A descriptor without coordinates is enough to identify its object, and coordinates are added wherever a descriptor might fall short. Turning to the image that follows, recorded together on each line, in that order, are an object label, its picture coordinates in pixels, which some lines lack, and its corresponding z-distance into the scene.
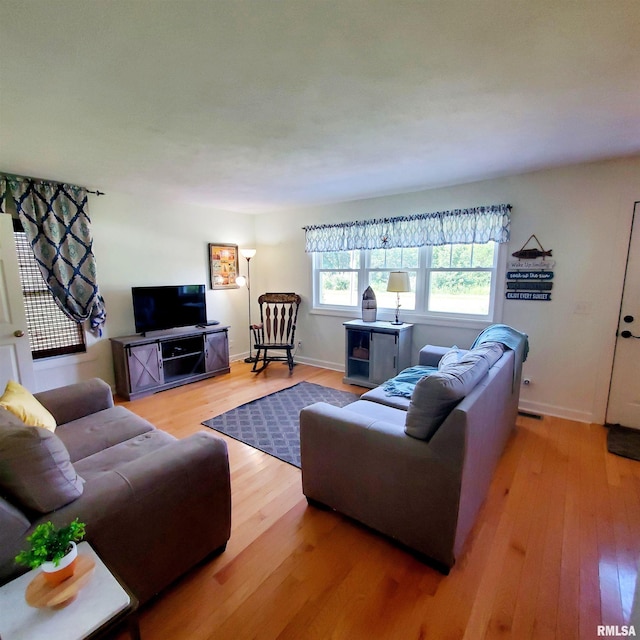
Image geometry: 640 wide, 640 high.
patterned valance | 3.29
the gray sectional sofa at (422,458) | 1.51
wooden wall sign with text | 3.13
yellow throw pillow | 1.57
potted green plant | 0.93
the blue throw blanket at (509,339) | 2.38
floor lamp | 4.85
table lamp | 3.71
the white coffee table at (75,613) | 0.89
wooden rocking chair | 4.77
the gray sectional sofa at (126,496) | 1.12
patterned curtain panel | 3.10
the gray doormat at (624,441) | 2.54
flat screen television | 3.82
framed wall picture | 4.76
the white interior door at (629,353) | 2.77
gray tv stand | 3.63
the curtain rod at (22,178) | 2.97
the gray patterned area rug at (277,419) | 2.71
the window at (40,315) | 3.17
